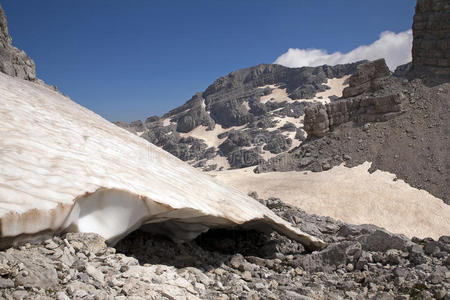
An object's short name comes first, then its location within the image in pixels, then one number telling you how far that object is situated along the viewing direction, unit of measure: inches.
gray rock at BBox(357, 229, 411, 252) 226.1
